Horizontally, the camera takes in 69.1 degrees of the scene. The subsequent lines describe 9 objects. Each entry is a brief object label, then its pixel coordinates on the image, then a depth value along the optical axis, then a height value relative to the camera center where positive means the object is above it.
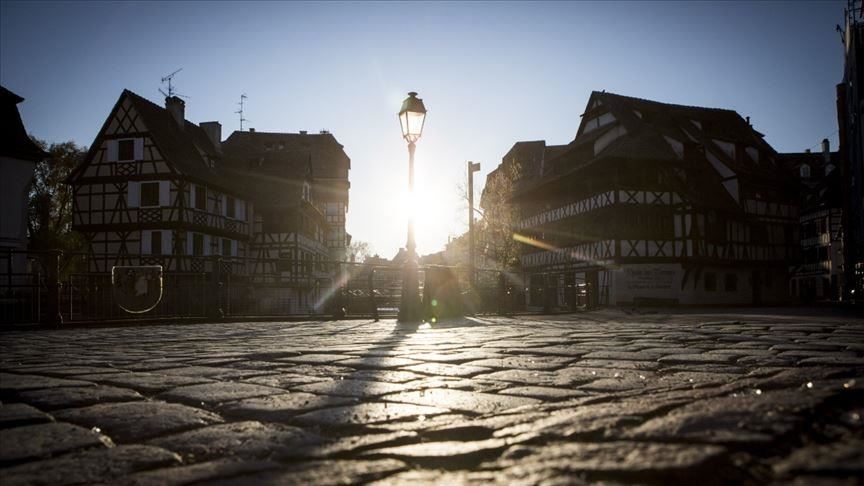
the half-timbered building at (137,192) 29.62 +4.35
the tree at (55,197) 38.00 +5.41
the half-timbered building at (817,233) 47.53 +3.27
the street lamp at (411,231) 11.16 +0.87
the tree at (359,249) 85.54 +4.21
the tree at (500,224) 35.47 +3.27
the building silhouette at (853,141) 22.25 +5.35
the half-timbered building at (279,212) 37.62 +4.25
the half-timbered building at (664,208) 29.36 +3.38
